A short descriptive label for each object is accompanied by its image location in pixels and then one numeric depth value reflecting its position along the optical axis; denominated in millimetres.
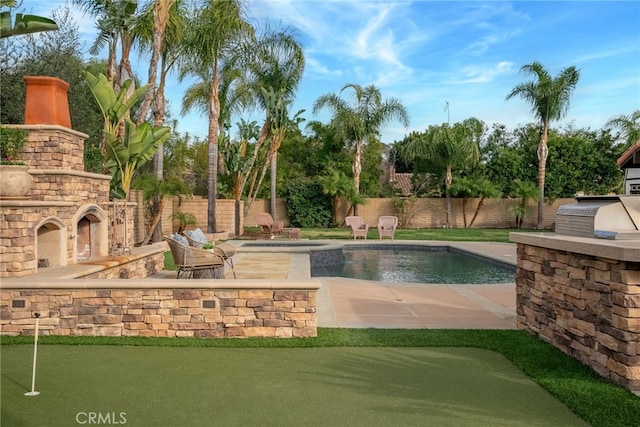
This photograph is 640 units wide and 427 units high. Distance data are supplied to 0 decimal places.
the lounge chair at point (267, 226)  19531
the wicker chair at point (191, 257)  7686
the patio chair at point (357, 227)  19719
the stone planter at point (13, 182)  6832
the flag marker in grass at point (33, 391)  4059
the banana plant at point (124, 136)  10008
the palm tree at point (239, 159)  21562
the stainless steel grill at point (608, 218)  4875
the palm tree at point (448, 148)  27578
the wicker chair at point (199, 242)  8477
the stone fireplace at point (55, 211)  6512
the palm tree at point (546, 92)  25172
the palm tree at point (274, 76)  21312
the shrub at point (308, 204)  27719
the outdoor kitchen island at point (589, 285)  4160
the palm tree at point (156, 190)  14867
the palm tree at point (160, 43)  13477
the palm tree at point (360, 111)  26906
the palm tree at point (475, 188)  27547
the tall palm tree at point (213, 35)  16891
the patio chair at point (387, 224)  19750
